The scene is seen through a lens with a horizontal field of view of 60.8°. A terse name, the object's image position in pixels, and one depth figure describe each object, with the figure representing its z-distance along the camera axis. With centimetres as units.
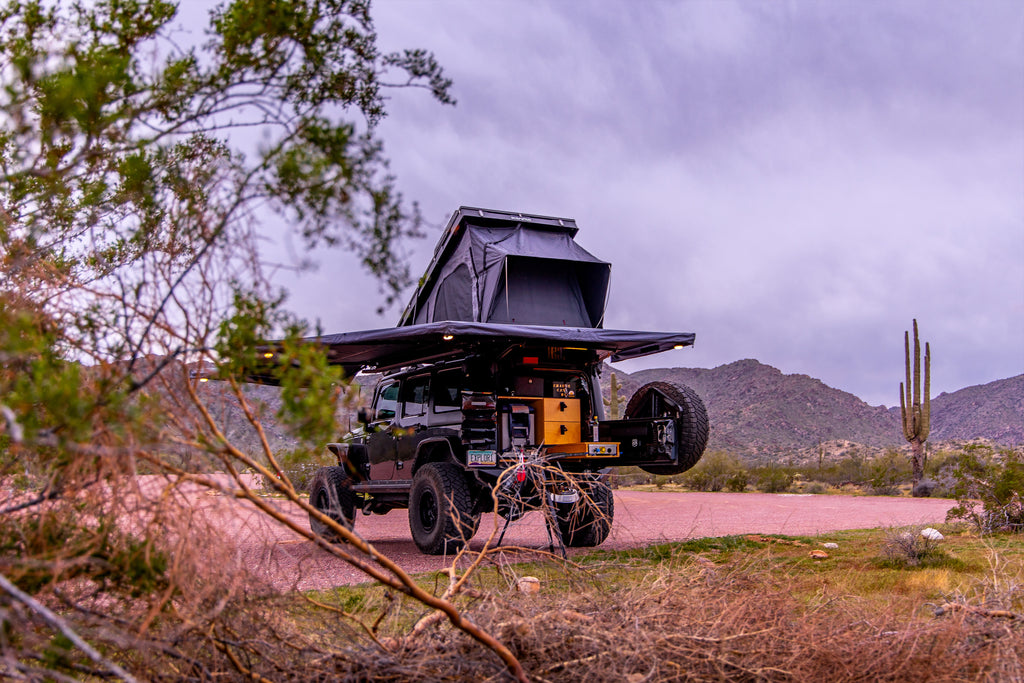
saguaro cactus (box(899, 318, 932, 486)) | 2427
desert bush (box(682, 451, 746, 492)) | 2833
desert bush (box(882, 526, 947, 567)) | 816
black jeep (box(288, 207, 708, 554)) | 941
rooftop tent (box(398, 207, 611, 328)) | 1109
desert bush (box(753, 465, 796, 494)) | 2705
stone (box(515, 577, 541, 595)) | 457
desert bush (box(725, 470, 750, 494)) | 2772
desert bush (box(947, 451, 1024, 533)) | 1132
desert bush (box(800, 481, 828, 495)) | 2649
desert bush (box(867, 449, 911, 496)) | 2456
